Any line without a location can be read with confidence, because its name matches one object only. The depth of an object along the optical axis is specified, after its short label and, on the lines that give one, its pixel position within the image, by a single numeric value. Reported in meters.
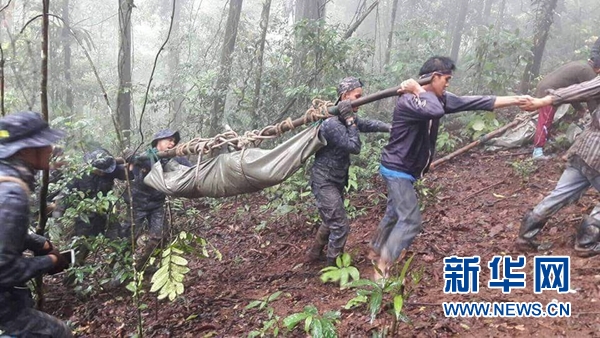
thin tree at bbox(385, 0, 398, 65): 11.47
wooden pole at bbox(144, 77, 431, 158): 3.82
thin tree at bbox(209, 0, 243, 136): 9.11
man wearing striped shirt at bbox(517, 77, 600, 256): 3.76
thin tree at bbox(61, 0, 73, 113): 12.26
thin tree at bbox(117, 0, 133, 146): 9.29
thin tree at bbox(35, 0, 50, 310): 3.03
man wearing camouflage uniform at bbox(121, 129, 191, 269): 5.33
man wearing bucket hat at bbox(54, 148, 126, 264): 5.39
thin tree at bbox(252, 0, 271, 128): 8.81
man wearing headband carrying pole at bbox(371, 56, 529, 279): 3.71
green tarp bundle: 4.25
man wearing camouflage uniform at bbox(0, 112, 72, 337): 2.48
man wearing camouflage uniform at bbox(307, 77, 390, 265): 4.16
